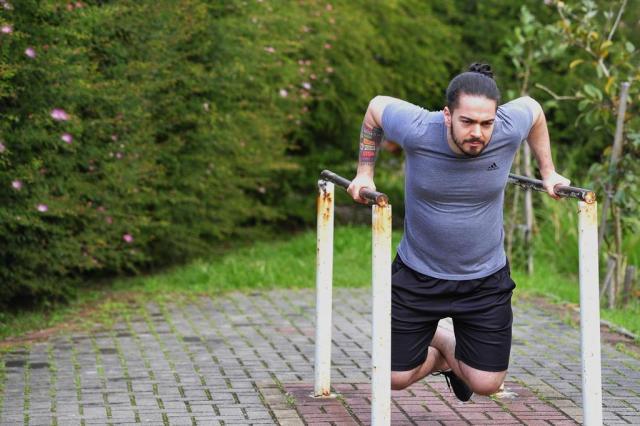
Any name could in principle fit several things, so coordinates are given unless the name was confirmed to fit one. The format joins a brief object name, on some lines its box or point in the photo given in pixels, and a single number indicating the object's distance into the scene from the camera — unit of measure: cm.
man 706
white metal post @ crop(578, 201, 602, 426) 686
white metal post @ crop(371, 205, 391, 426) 690
